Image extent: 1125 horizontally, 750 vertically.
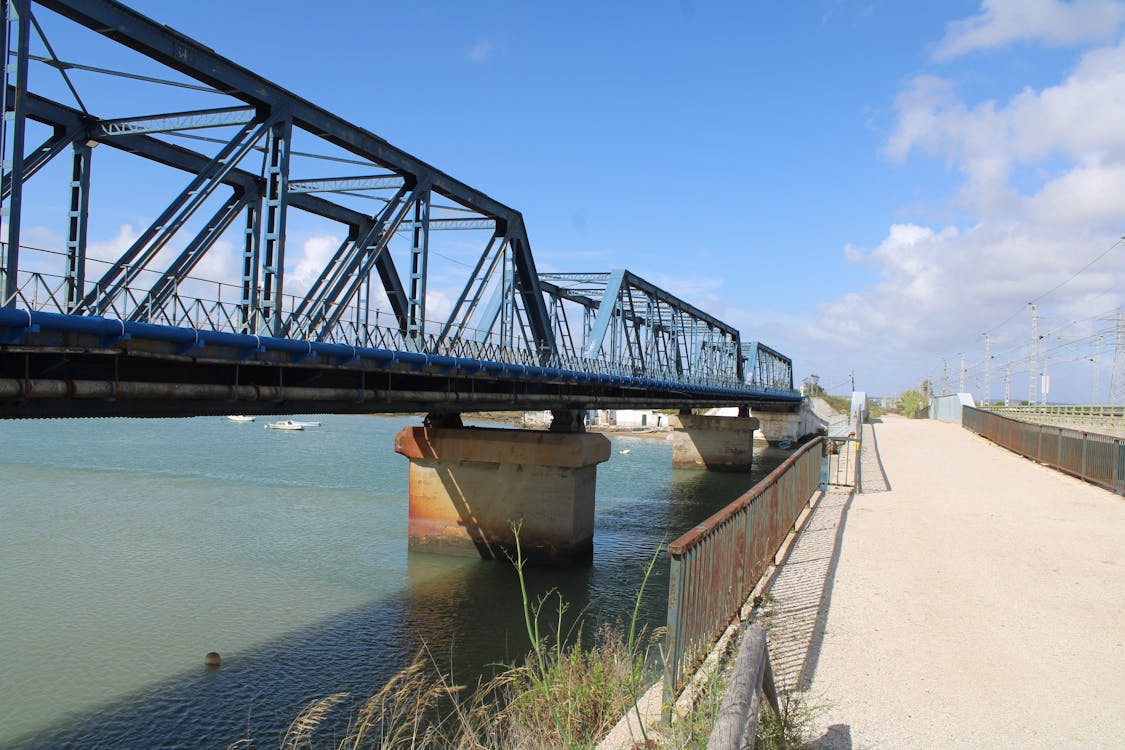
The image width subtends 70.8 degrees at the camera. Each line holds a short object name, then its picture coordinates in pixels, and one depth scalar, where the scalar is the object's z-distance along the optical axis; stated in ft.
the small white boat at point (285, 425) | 242.39
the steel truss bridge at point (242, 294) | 32.19
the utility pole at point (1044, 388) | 199.99
